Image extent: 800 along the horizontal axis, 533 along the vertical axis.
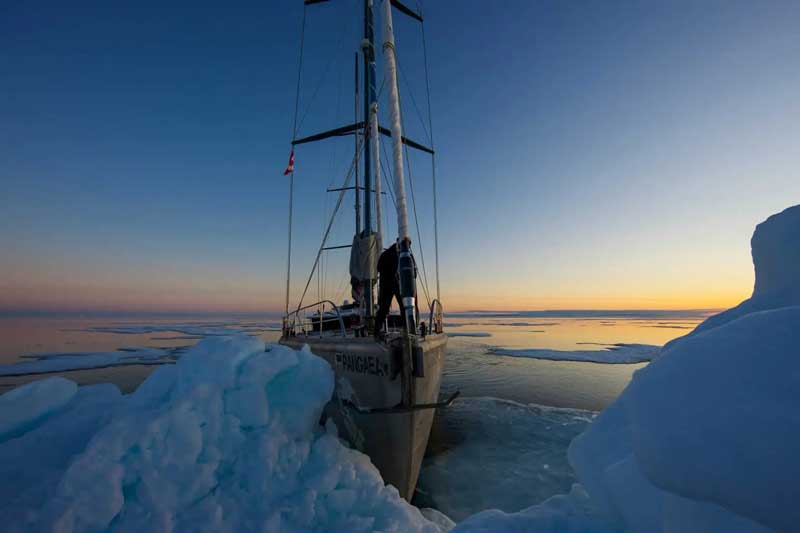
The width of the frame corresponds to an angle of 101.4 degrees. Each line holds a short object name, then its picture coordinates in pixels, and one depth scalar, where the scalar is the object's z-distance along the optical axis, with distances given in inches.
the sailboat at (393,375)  211.5
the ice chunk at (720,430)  61.4
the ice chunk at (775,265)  107.8
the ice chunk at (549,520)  98.8
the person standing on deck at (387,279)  244.1
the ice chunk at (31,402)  154.0
